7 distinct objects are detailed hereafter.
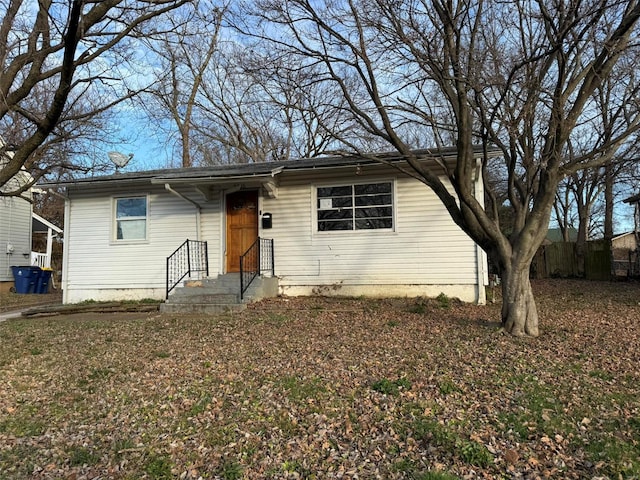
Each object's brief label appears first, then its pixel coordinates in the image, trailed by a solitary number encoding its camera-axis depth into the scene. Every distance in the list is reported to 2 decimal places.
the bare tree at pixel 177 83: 7.84
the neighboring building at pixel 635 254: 15.97
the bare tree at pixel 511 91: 5.88
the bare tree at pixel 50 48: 5.70
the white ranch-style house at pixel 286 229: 9.78
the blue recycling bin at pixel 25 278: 16.28
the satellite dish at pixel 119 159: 14.18
